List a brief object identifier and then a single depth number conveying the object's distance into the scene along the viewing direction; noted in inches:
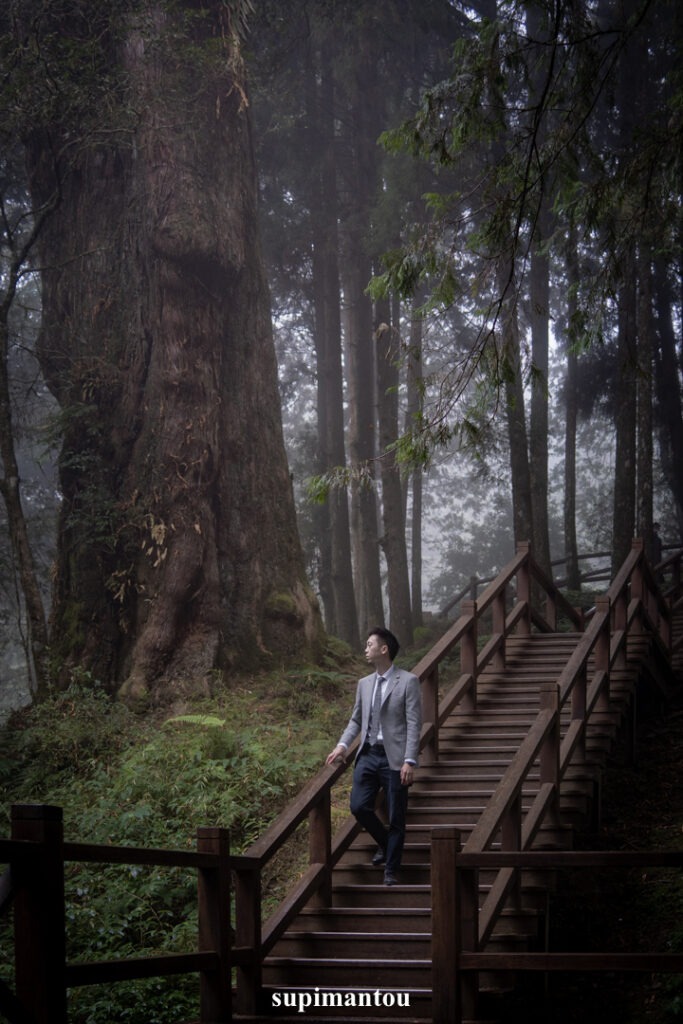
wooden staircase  275.7
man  327.0
